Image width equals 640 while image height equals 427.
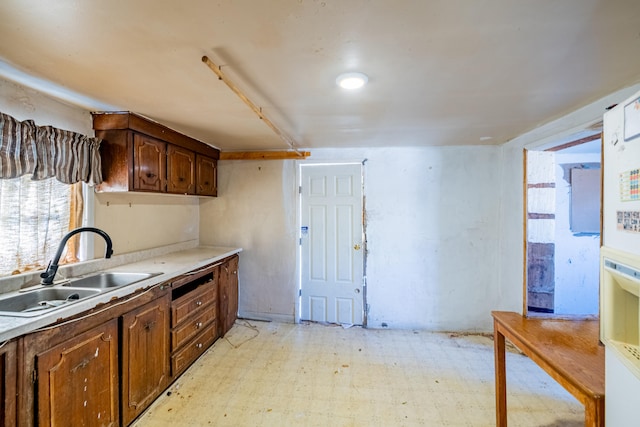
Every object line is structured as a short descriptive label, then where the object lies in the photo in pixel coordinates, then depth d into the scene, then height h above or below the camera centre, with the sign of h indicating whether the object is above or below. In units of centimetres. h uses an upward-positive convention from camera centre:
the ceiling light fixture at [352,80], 148 +74
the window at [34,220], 170 -5
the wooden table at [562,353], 106 -67
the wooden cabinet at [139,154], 217 +50
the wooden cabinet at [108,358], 121 -84
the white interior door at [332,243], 340 -39
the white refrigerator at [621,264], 85 -17
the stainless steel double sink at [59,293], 153 -51
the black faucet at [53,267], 176 -36
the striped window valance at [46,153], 158 +39
